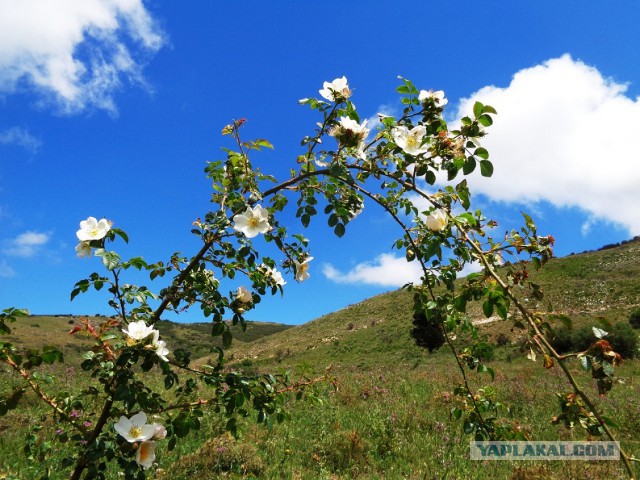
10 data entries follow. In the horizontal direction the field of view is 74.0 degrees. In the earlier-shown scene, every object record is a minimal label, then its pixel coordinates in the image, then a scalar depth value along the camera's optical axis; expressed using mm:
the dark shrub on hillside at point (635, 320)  21941
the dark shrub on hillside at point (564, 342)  20016
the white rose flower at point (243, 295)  2154
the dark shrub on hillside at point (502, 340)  24245
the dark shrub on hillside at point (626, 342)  17688
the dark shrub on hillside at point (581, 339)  19756
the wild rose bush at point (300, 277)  1589
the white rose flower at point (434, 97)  1783
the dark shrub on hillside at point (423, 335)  25125
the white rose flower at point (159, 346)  1609
